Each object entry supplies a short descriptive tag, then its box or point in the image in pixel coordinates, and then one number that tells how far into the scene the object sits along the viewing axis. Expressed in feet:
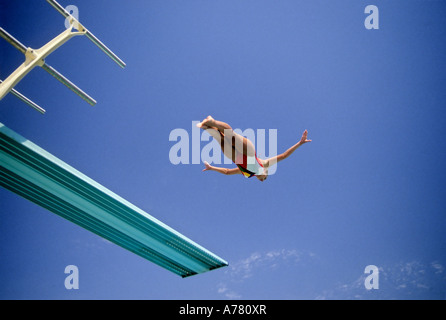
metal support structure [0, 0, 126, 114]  12.29
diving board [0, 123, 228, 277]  16.44
